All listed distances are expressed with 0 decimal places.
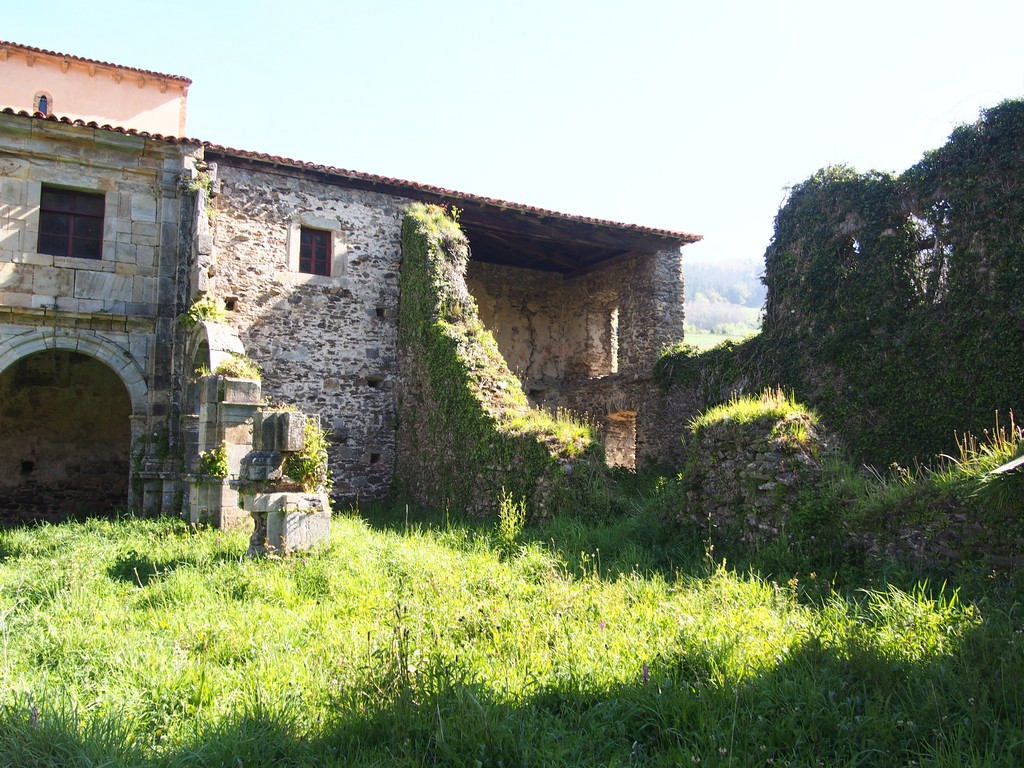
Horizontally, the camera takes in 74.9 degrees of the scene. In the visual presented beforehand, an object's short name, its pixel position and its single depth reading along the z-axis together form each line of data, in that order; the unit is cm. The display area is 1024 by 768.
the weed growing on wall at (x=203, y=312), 1220
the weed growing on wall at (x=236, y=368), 988
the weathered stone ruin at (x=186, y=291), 1195
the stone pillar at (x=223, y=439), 941
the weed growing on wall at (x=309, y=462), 802
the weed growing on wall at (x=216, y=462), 972
